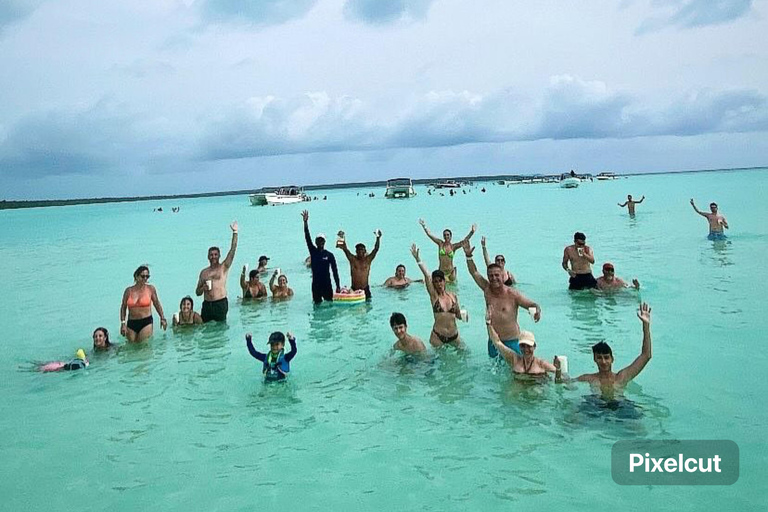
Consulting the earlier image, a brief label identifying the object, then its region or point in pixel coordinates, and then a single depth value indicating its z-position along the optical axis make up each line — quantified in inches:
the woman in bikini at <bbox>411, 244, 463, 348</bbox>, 301.3
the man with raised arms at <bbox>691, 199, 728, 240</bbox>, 751.1
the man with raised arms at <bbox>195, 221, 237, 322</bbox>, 414.6
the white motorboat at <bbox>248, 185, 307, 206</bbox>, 2610.7
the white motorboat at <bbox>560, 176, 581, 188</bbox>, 3262.8
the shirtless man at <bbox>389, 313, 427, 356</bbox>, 297.0
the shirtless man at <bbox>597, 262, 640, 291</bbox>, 471.8
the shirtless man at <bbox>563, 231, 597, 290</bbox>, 469.1
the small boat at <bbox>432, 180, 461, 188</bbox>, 3971.5
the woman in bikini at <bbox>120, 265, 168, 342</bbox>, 373.1
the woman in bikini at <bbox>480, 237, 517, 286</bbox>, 327.9
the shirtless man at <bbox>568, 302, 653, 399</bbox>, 224.2
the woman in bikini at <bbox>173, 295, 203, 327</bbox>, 416.8
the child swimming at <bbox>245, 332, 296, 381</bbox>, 283.6
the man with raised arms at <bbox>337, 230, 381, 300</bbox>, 483.2
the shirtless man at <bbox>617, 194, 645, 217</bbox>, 1206.3
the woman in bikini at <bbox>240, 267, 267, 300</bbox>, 521.3
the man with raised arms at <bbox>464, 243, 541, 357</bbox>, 279.0
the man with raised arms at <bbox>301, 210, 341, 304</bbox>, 458.8
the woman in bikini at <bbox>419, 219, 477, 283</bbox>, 517.6
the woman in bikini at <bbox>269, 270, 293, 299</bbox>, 522.9
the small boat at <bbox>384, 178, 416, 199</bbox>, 2783.0
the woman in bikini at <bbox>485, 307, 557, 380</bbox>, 258.6
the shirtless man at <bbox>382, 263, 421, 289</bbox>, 544.4
